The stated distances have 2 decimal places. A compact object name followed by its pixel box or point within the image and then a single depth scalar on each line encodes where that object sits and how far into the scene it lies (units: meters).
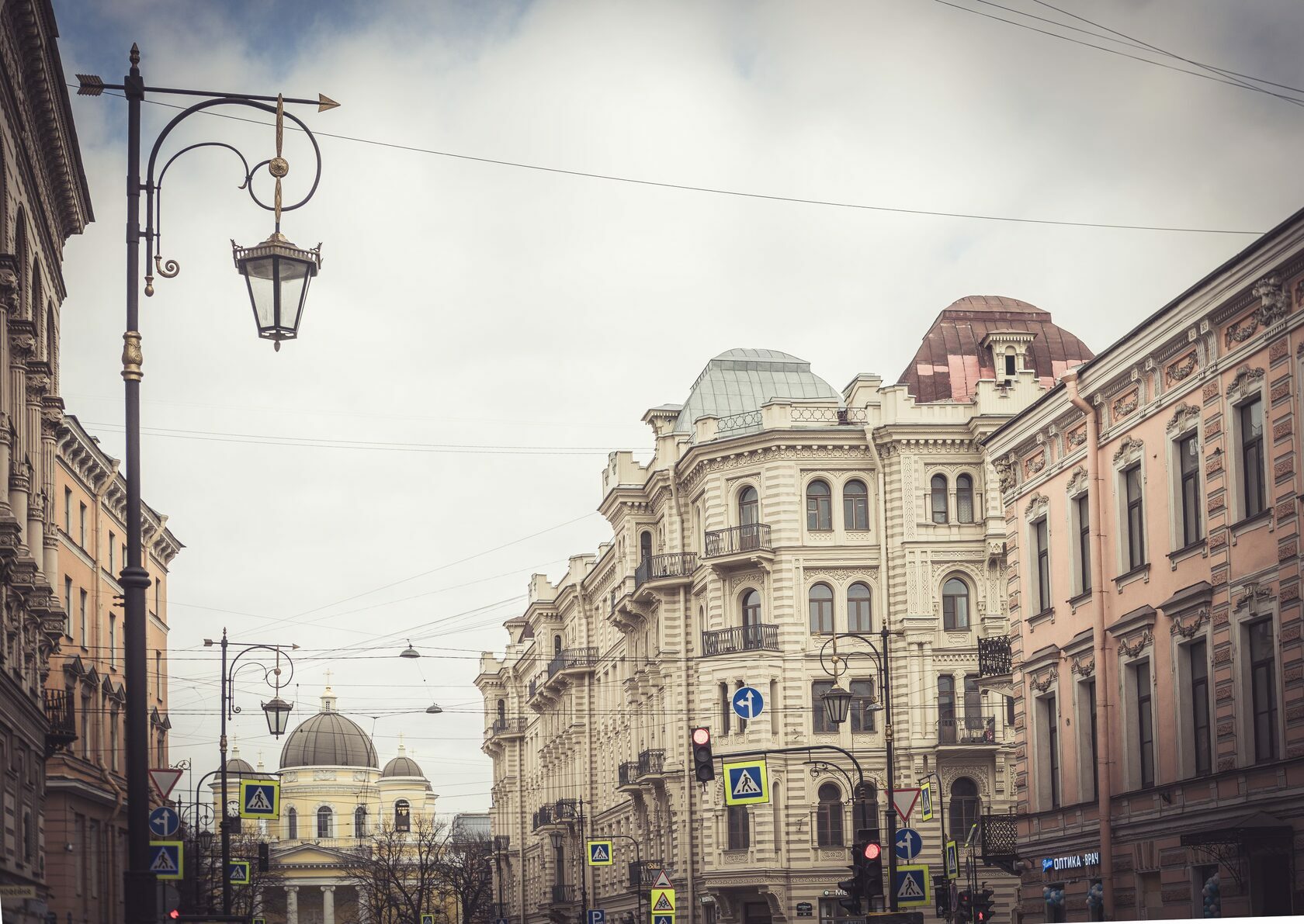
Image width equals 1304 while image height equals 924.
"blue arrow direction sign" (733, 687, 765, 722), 40.94
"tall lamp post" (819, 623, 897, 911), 31.31
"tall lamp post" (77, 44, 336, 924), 12.25
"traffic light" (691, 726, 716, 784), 28.42
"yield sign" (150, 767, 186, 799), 29.84
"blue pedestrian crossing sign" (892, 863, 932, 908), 30.30
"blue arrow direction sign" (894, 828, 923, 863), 33.28
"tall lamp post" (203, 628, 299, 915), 40.78
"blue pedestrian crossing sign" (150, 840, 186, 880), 26.28
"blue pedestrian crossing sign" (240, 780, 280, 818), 37.53
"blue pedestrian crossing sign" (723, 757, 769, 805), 32.50
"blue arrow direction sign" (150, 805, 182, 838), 28.72
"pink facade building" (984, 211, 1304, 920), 20.30
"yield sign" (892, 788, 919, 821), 31.70
